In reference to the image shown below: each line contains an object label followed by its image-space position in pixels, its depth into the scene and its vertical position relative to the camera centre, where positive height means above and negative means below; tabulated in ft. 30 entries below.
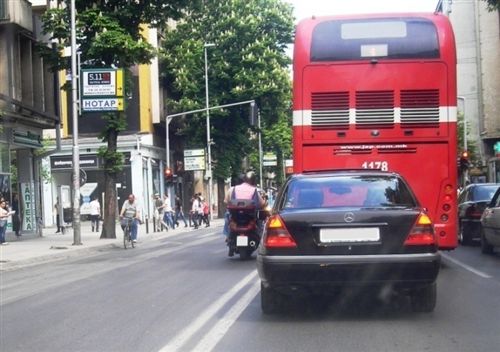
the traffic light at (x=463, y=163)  61.26 -0.78
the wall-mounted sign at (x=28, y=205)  96.02 -5.40
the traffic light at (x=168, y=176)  120.57 -2.40
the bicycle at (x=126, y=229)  73.56 -6.83
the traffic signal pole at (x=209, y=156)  133.47 +3.90
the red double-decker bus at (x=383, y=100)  36.94 +2.91
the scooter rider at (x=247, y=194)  48.73 -2.33
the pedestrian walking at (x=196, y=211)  119.55 -8.37
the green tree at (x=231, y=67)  146.00 +19.14
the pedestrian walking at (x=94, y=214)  112.06 -7.84
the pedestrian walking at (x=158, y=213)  110.11 -7.82
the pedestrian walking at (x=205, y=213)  125.07 -9.27
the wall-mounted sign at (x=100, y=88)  79.20 +8.29
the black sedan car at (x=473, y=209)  54.29 -4.20
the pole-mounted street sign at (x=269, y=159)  214.69 -0.15
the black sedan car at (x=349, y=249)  23.82 -3.10
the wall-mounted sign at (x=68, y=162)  148.36 +0.51
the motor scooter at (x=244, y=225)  48.67 -4.43
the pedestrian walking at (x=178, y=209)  133.80 -8.91
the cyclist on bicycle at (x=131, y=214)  73.51 -5.22
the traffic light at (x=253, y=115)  56.65 +3.54
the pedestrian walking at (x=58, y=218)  107.47 -8.12
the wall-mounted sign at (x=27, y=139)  89.86 +3.47
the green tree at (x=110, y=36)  81.41 +14.62
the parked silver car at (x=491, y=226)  45.09 -4.71
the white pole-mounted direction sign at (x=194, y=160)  142.61 +0.23
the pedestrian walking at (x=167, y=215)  113.61 -8.53
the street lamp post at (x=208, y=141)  142.93 +3.97
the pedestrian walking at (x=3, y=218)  78.79 -5.69
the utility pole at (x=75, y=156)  75.36 +0.86
